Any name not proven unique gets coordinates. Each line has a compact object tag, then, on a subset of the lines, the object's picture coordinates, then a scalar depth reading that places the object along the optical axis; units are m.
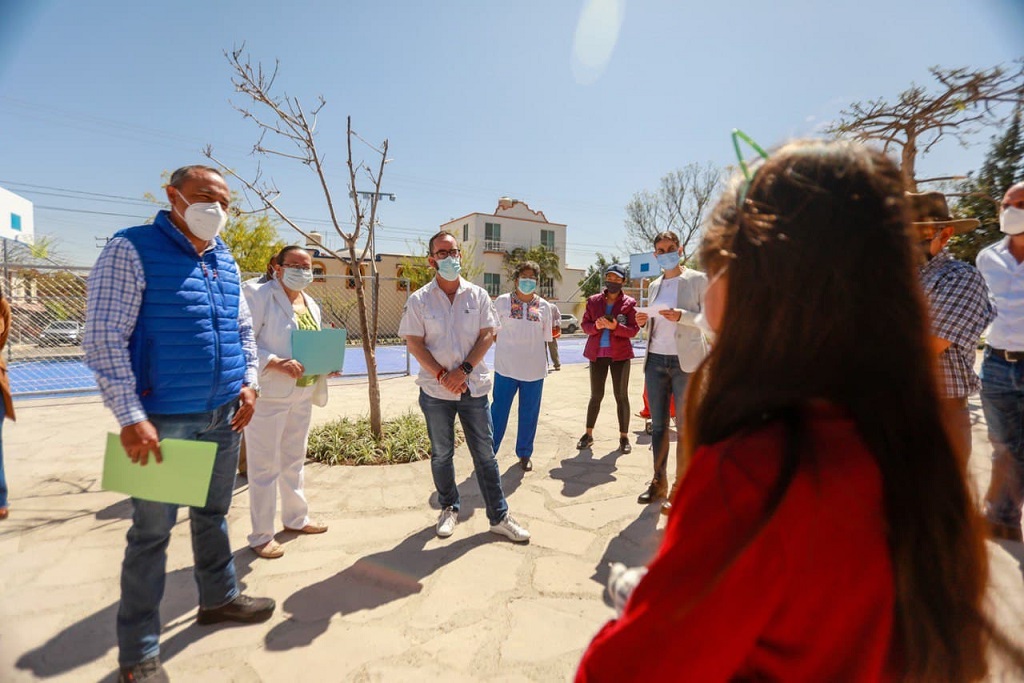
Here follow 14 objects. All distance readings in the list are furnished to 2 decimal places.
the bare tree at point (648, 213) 32.28
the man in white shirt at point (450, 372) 3.45
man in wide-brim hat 3.00
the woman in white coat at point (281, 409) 3.27
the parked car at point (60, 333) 9.81
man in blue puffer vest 2.04
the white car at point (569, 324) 29.73
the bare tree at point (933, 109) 6.49
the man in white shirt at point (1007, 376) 3.35
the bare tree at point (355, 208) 4.70
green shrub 4.97
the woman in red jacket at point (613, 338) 5.37
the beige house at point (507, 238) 44.81
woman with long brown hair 0.65
